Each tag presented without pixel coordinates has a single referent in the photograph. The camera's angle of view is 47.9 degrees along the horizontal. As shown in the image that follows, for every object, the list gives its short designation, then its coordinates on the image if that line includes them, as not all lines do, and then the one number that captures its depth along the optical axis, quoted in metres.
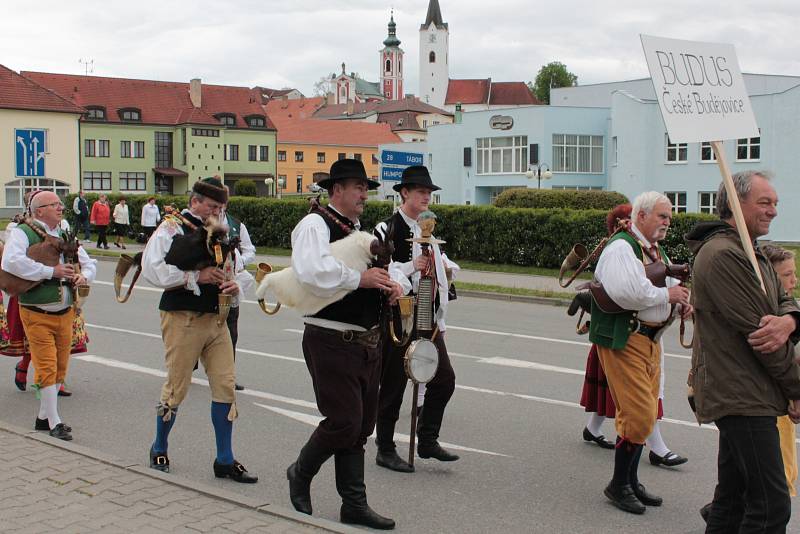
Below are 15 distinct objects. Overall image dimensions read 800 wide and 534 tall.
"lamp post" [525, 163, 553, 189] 51.52
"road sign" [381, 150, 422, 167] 18.53
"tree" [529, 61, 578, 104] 135.00
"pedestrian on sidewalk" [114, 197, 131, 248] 31.92
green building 80.62
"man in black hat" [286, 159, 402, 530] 4.89
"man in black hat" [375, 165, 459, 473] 6.39
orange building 100.12
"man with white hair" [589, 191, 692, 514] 5.48
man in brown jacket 3.91
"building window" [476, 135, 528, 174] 59.50
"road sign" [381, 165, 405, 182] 18.56
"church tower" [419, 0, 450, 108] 153.38
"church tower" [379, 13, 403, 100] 179.25
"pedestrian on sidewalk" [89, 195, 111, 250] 29.64
